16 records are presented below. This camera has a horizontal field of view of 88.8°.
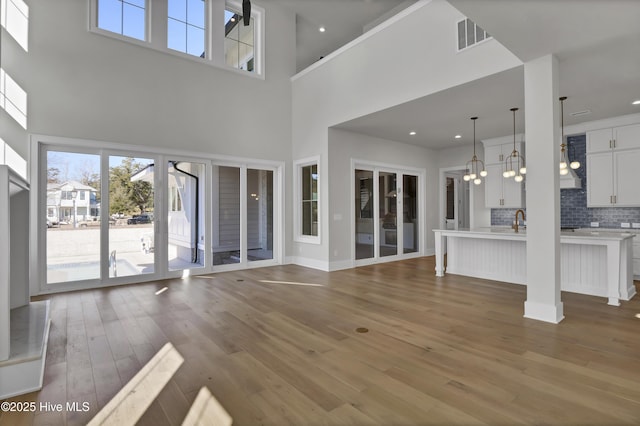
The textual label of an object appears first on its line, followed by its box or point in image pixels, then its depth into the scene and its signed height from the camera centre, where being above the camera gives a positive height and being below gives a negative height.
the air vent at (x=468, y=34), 4.24 +2.38
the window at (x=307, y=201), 7.01 +0.28
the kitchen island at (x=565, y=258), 4.16 -0.71
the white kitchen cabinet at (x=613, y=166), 5.68 +0.83
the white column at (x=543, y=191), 3.48 +0.23
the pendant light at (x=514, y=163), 7.00 +1.10
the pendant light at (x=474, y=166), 7.92 +1.17
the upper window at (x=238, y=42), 6.91 +3.75
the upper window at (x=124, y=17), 5.44 +3.40
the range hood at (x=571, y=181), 6.11 +0.60
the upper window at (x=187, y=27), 6.09 +3.64
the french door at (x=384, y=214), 7.31 -0.01
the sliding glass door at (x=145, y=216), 5.05 -0.02
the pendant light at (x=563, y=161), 4.79 +0.82
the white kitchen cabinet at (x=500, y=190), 7.28 +0.51
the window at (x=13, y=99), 4.53 +1.66
